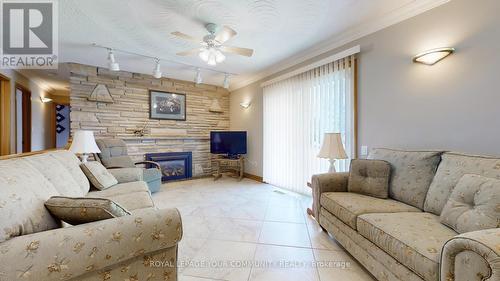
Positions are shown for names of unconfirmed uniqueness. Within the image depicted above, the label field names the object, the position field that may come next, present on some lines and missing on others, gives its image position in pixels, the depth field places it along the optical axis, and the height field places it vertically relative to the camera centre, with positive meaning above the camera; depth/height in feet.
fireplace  15.55 -1.83
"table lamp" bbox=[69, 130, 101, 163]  8.62 -0.12
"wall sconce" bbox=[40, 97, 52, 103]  18.83 +4.03
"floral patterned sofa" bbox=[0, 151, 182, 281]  2.70 -1.50
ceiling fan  8.40 +4.04
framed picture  15.58 +2.85
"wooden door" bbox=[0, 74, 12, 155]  12.67 +1.80
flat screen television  16.26 -0.19
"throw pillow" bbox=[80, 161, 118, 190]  7.34 -1.28
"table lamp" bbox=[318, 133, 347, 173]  8.33 -0.37
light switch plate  8.78 -0.43
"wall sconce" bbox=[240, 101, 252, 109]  16.83 +3.06
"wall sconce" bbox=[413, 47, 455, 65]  6.29 +2.77
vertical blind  9.53 +1.16
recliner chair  11.61 -1.04
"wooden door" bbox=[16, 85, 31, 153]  15.89 +1.76
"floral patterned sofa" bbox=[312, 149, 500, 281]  2.94 -1.89
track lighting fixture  8.88 +4.38
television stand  16.56 -2.03
